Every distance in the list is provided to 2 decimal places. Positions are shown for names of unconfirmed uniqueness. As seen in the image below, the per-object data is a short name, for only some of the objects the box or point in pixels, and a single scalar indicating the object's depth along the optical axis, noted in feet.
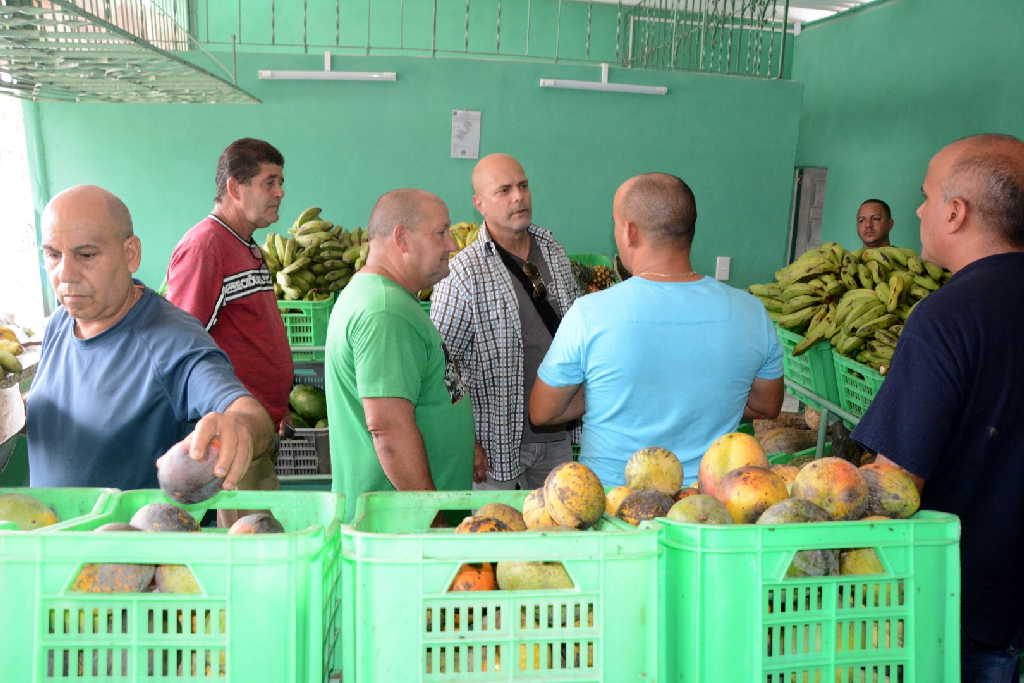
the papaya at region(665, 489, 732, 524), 4.33
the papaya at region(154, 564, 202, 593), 3.69
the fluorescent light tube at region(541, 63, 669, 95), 20.12
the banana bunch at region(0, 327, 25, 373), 11.44
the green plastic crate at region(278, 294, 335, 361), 14.29
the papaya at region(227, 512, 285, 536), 4.13
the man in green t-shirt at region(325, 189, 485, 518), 7.59
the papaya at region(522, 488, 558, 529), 4.71
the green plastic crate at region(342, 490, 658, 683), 3.68
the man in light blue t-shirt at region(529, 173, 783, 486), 7.22
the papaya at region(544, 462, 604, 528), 4.60
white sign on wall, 20.17
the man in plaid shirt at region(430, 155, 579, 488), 10.27
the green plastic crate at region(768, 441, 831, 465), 11.00
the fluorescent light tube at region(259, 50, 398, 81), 19.11
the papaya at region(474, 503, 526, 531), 4.74
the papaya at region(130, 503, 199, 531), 4.18
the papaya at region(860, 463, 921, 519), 4.64
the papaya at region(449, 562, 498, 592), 3.91
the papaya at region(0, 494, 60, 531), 4.34
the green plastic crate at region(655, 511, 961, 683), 3.88
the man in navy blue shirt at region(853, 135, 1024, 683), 5.28
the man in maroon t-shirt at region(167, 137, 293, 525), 10.03
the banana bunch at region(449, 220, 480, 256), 15.65
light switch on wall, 21.63
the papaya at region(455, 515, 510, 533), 4.35
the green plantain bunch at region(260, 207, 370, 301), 14.84
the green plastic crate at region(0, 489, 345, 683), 3.54
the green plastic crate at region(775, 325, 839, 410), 11.97
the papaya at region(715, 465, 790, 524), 4.56
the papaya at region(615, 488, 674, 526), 4.63
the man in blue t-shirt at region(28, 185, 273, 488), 6.31
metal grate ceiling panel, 6.69
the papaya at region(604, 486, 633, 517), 5.01
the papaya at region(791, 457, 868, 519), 4.48
